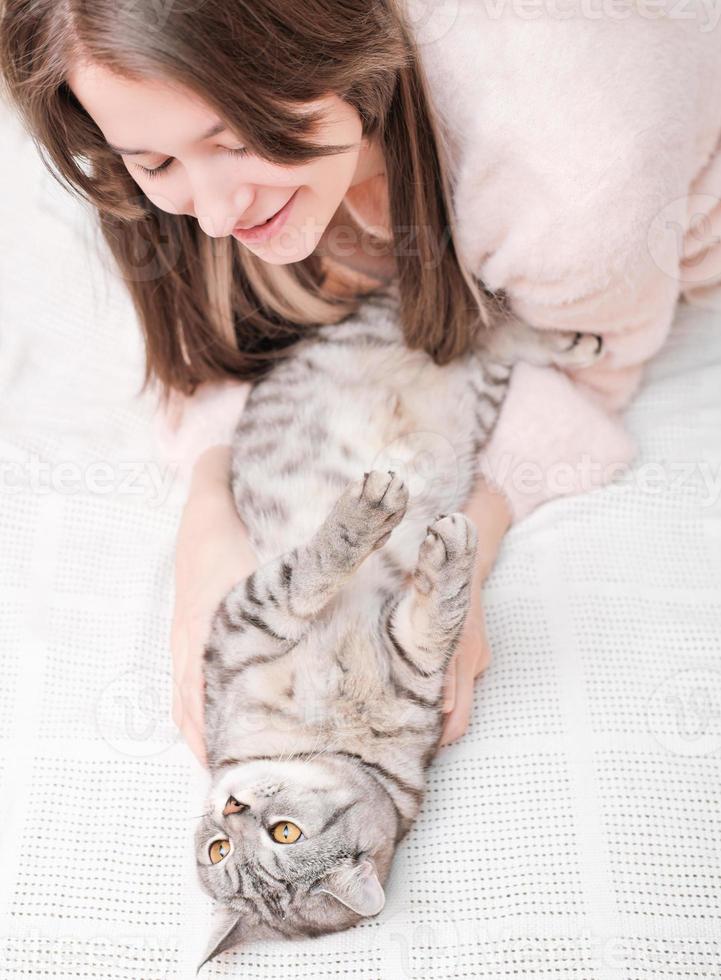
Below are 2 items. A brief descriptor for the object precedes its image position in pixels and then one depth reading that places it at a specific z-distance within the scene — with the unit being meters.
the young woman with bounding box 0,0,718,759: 0.88
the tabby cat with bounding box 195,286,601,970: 1.08
